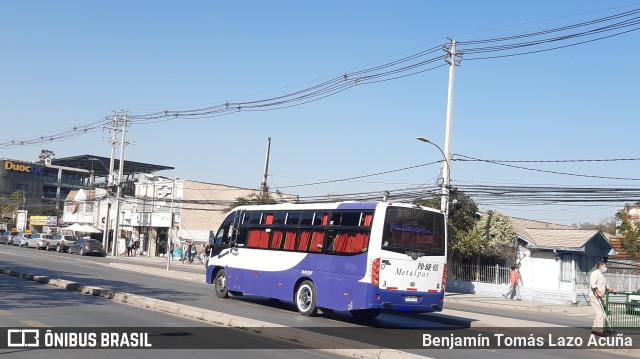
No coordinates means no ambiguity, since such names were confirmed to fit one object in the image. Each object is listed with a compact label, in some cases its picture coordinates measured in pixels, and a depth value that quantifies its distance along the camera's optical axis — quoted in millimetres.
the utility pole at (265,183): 47188
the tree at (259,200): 46719
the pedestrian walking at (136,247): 62812
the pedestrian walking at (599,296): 14933
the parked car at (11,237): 74456
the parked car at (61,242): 60188
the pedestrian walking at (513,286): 31078
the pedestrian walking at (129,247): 62219
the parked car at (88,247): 56306
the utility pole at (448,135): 30719
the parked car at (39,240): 63469
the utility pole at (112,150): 60056
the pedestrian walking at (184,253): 56053
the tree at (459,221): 35000
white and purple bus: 15789
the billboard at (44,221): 85375
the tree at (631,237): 30384
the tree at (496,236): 36219
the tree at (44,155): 132750
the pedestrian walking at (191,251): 53969
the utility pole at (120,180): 56147
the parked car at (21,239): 67938
